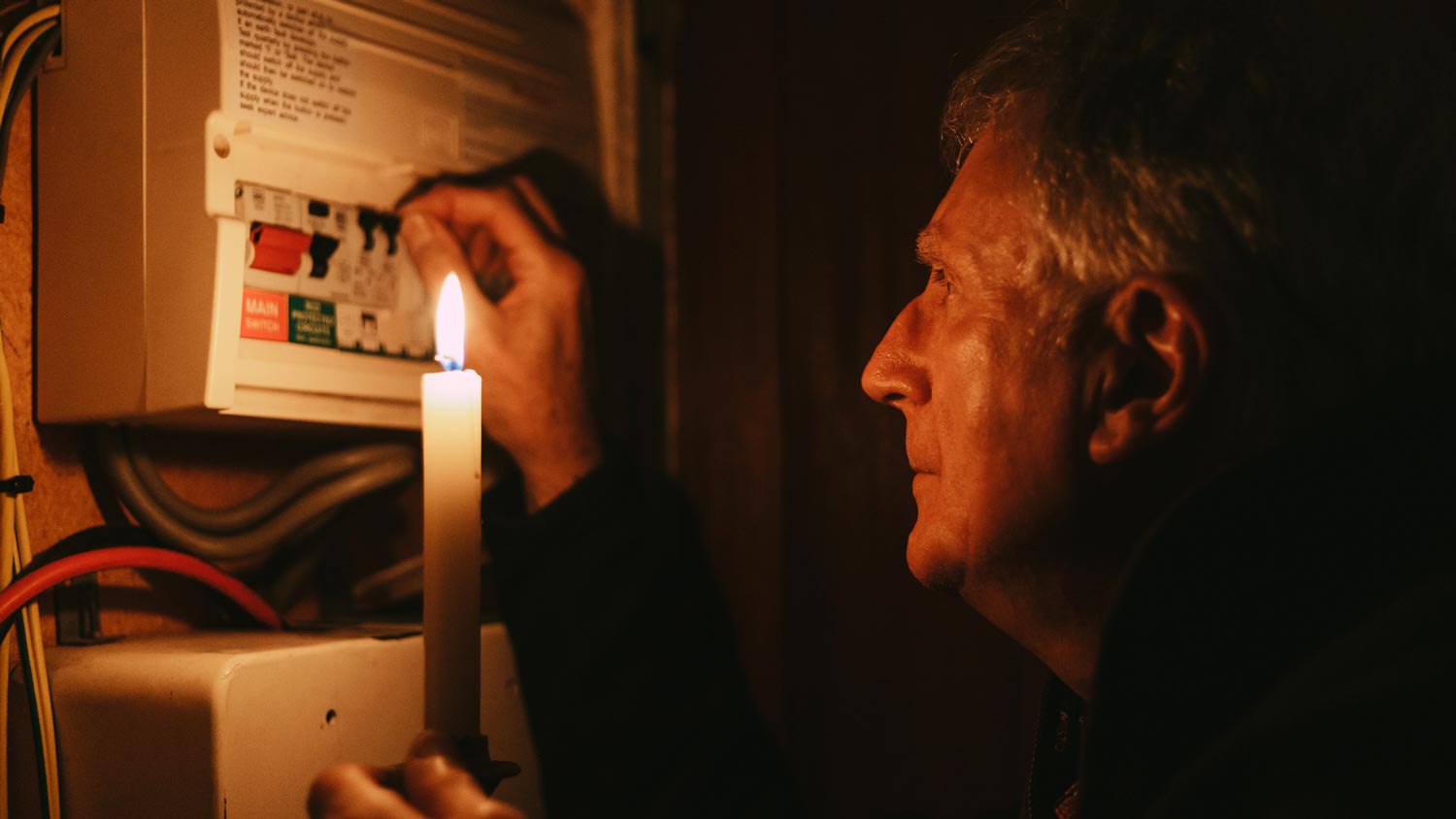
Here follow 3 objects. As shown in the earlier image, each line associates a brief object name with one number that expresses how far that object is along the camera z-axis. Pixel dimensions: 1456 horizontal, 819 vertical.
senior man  0.53
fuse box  0.83
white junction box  0.76
